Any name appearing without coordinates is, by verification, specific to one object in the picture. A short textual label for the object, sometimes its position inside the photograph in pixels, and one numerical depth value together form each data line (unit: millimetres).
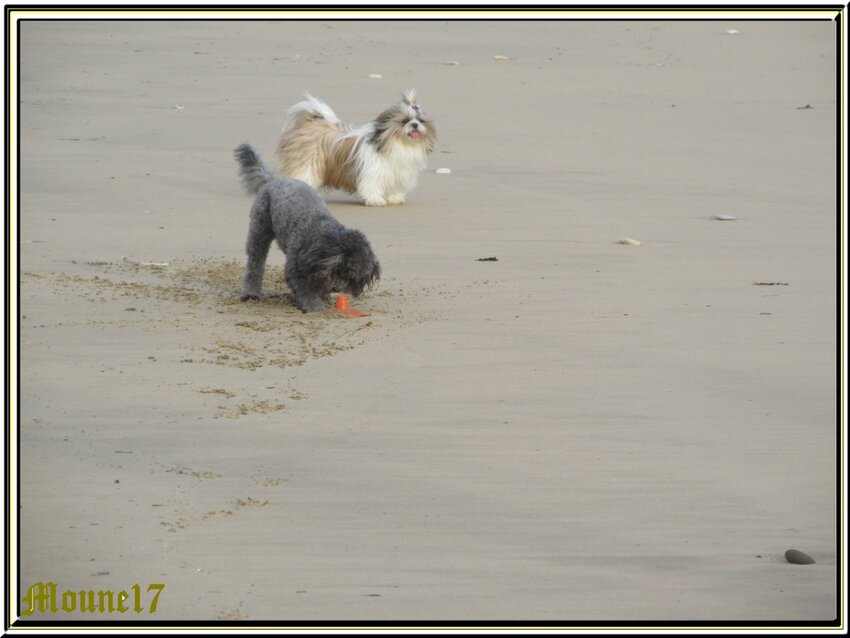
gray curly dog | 16328
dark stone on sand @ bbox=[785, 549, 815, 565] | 10102
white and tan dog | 23859
